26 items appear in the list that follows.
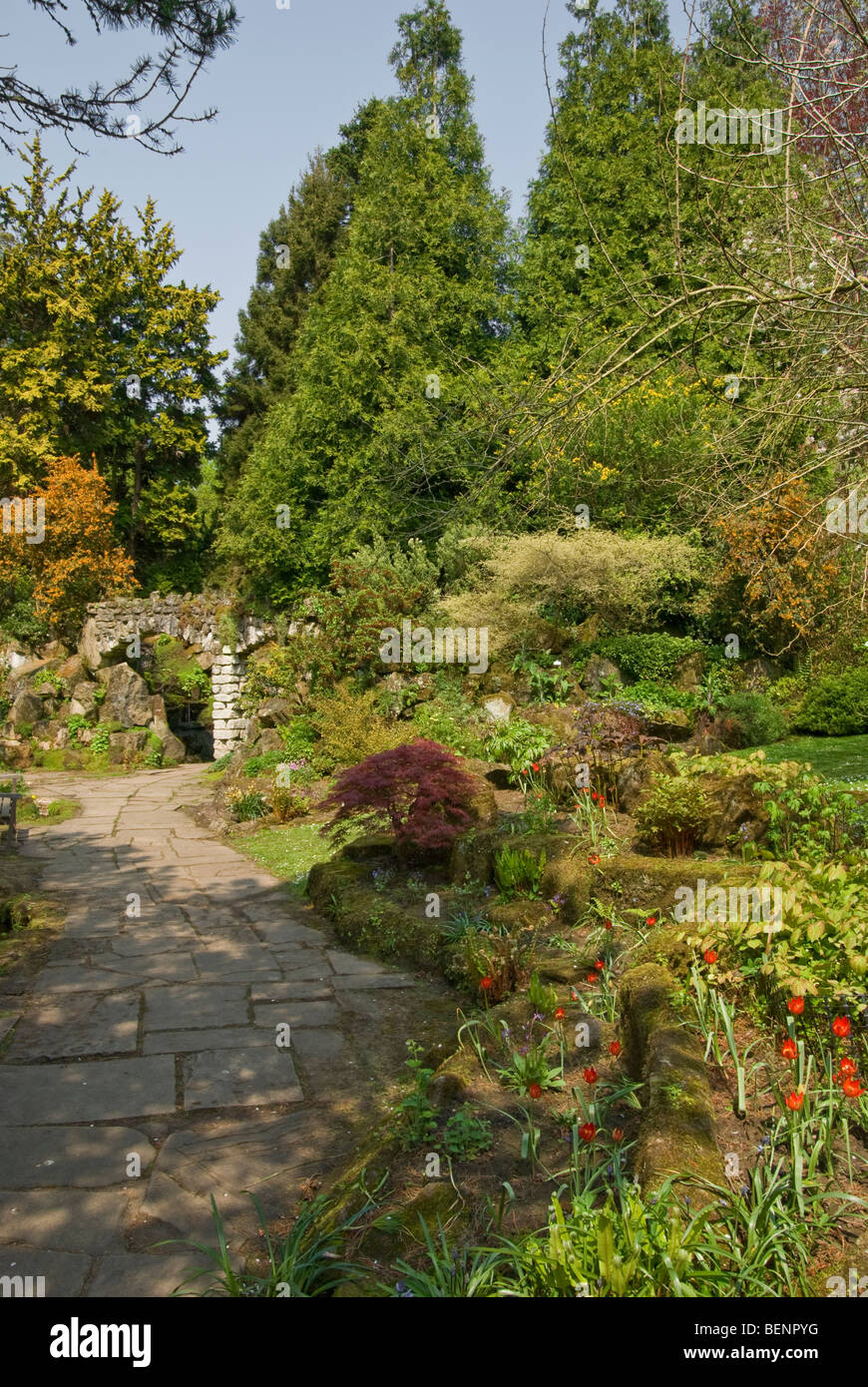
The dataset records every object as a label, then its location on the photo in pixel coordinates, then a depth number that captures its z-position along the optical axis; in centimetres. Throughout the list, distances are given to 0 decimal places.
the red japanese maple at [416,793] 625
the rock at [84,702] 1705
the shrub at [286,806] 995
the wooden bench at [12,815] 920
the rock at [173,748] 1694
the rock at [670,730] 901
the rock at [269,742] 1233
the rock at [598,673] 1184
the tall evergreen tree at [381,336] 1584
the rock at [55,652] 1838
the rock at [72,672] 1747
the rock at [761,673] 1179
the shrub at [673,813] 527
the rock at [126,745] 1612
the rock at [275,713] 1304
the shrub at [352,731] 995
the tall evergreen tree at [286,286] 2380
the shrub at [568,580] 1234
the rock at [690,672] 1198
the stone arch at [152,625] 1772
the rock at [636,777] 650
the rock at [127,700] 1703
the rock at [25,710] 1662
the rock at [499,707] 1105
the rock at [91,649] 1784
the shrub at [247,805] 1020
